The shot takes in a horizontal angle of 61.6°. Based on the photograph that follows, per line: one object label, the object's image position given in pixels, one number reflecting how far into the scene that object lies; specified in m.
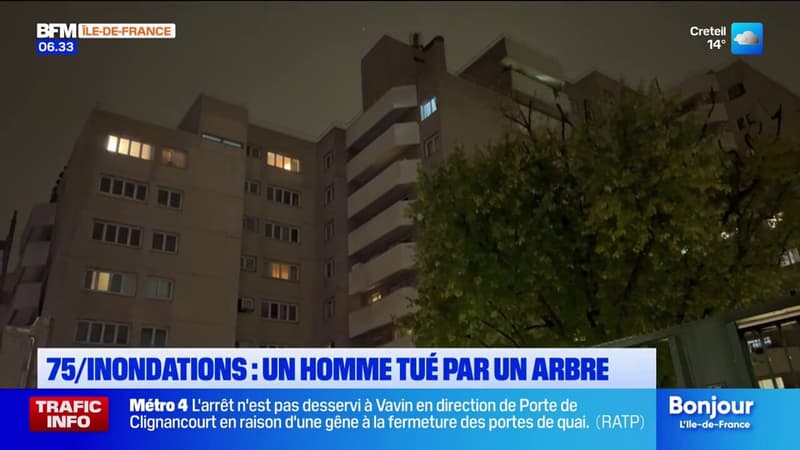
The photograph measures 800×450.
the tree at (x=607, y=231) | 12.43
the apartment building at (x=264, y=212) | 27.83
